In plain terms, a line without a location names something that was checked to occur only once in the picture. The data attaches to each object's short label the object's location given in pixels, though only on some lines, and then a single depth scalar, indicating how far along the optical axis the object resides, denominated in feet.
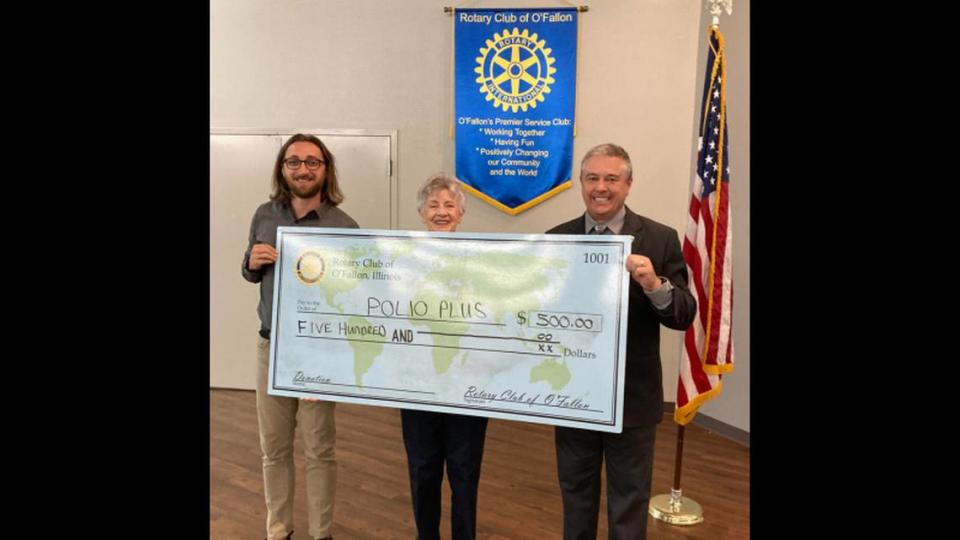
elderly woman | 6.13
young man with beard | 6.79
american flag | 8.44
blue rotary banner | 13.06
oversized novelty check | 5.58
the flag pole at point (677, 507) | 8.57
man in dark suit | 5.65
